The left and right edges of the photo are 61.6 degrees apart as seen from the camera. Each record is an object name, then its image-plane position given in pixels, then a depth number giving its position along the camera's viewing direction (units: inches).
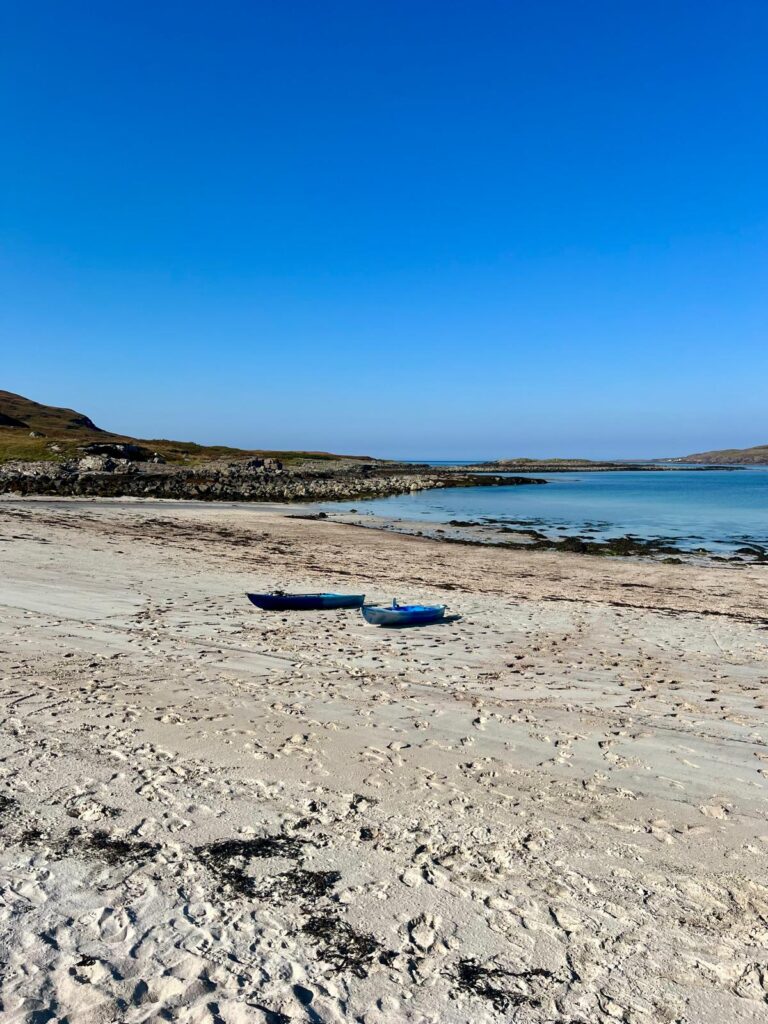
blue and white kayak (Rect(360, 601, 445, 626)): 526.0
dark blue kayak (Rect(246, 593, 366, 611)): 560.4
